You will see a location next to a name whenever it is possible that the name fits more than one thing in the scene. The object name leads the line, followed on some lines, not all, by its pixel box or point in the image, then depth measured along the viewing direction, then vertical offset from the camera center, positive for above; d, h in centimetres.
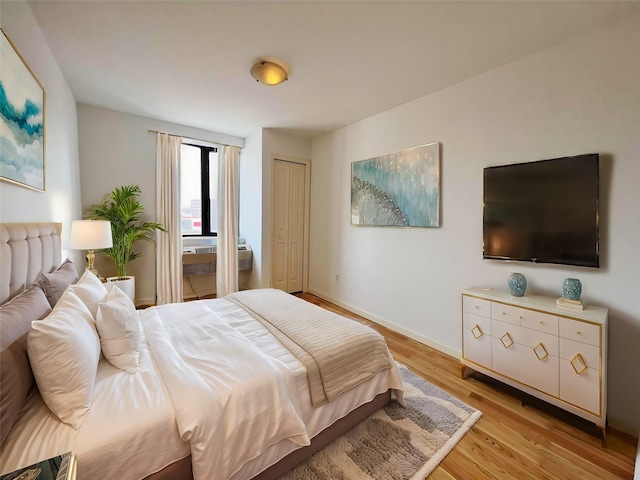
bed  93 -66
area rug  138 -121
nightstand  68 -62
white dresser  160 -76
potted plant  321 +21
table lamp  242 +2
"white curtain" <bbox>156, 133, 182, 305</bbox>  370 +25
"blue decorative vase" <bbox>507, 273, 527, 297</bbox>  202 -37
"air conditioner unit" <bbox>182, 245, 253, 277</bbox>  406 -37
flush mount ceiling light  225 +144
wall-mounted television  180 +19
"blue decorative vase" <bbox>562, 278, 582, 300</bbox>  175 -35
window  422 +76
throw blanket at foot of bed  142 -65
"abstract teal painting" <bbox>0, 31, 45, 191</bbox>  132 +66
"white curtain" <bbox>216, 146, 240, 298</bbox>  416 +12
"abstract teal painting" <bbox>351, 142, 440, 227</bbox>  273 +56
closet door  427 +20
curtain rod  365 +148
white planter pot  299 -53
